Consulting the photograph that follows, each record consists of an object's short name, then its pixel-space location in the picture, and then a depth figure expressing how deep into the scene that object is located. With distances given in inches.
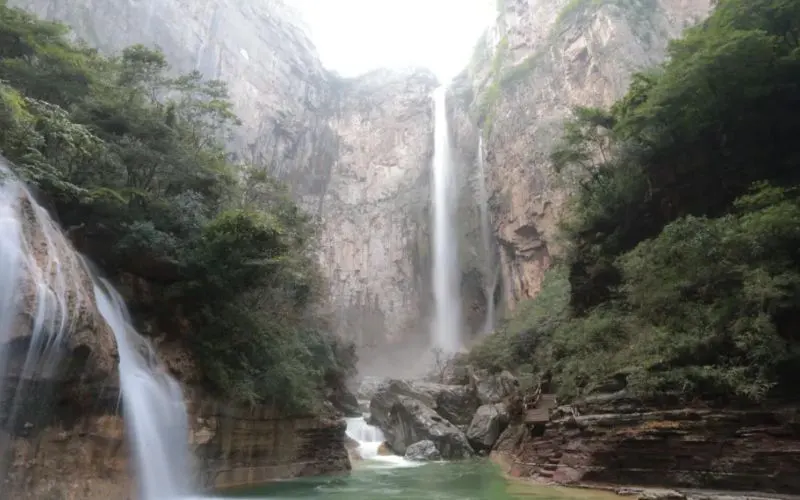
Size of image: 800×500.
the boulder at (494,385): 864.1
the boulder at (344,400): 986.3
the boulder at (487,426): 802.2
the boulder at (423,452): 786.2
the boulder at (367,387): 1253.3
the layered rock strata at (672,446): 356.5
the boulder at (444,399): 934.4
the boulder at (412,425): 799.7
